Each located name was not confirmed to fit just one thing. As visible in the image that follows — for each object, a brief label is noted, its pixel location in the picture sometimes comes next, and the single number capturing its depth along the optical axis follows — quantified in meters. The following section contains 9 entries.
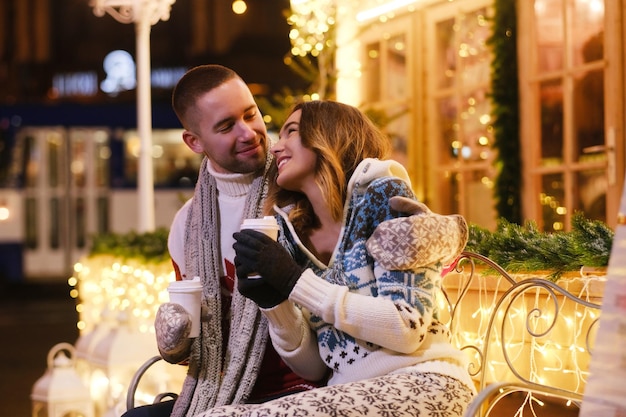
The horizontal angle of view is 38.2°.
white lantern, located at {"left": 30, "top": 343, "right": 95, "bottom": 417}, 4.99
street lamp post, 8.14
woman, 2.48
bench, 3.21
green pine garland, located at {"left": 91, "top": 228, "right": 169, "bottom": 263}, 6.53
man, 2.95
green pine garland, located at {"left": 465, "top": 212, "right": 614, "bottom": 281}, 2.93
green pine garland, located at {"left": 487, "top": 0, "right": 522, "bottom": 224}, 6.58
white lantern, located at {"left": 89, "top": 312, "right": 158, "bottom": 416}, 5.46
